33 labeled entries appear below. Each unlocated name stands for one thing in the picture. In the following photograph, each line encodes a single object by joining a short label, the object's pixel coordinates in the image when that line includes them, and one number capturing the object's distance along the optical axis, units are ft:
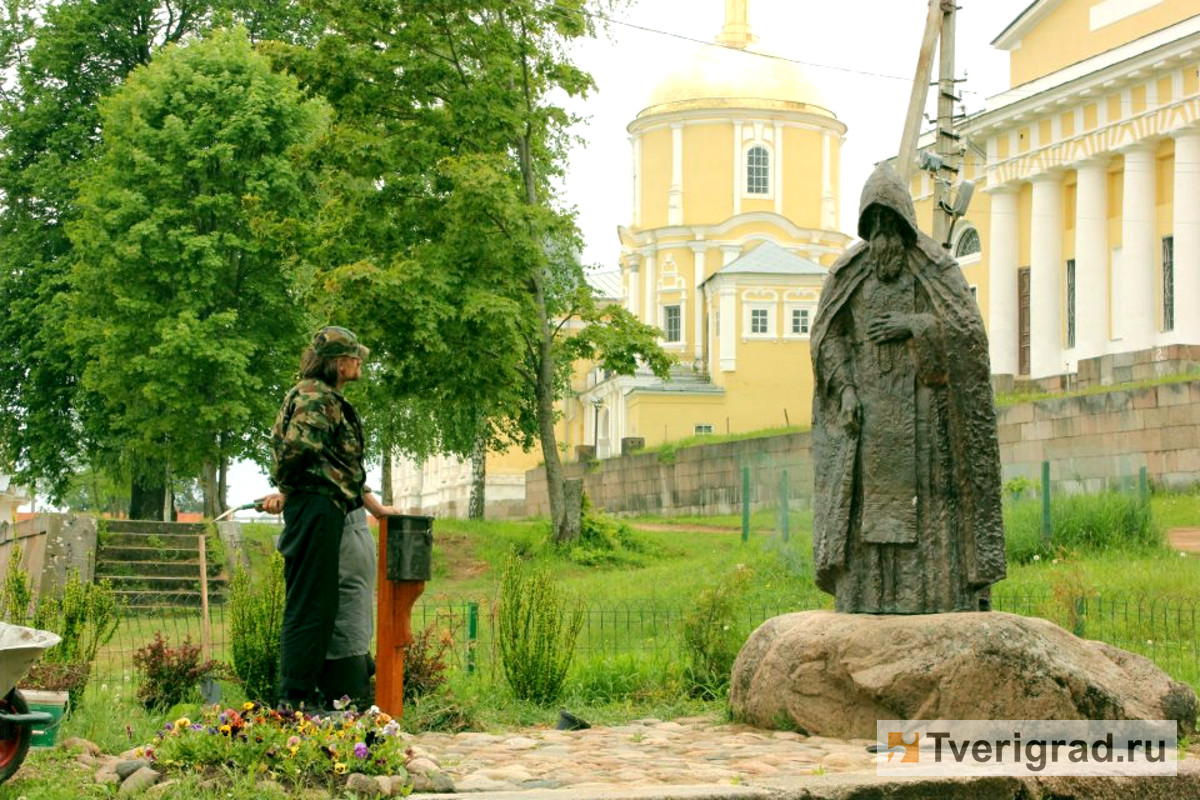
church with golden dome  206.49
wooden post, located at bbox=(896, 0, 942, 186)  72.49
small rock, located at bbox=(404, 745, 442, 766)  23.86
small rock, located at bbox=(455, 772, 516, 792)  22.85
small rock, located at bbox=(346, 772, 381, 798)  21.53
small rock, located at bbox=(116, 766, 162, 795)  21.77
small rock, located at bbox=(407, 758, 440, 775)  23.02
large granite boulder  27.89
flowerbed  22.04
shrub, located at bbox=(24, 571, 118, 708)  31.86
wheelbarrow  22.76
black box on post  28.71
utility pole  73.20
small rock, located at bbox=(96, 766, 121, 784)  22.42
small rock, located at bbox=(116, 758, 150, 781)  22.54
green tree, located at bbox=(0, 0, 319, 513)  122.83
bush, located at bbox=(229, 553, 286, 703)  32.17
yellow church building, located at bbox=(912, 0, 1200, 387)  126.00
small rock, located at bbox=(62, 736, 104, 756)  26.05
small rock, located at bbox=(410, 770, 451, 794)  22.43
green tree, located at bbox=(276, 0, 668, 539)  88.02
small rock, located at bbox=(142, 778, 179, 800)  21.27
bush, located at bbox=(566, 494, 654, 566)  89.81
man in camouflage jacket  26.35
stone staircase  79.92
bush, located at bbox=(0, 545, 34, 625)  33.09
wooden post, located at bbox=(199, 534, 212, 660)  40.53
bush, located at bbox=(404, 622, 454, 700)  33.32
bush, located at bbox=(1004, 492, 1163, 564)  66.59
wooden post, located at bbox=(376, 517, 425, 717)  29.07
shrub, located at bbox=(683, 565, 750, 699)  36.76
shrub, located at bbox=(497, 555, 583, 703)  34.78
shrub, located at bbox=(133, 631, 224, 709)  32.22
